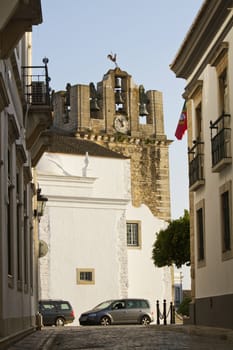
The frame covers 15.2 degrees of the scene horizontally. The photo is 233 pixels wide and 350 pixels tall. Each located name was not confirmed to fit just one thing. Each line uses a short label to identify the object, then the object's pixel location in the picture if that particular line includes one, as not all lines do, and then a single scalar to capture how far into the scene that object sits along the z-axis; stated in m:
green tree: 37.88
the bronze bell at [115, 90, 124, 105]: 67.25
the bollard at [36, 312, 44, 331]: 26.66
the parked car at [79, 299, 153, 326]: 36.81
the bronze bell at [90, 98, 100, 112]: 67.25
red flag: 26.98
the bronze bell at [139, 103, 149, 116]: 68.19
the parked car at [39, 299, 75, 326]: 37.97
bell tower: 63.59
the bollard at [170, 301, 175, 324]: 31.92
